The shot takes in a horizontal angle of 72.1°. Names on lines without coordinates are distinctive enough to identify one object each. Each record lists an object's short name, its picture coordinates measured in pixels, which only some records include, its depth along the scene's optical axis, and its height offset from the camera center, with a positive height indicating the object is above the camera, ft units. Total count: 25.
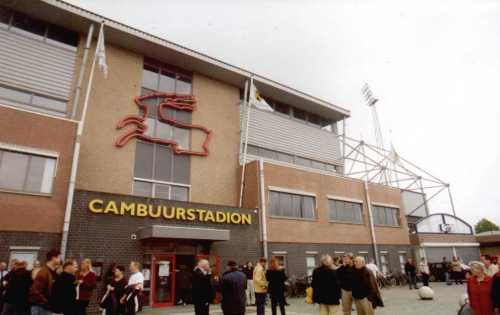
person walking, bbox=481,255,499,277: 22.43 -0.51
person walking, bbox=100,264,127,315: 24.51 -1.59
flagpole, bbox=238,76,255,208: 66.87 +22.26
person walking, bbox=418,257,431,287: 55.98 -1.62
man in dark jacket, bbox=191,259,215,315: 24.36 -1.39
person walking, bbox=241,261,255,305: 48.57 -2.37
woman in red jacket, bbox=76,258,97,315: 25.13 -1.03
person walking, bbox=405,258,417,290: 65.36 -1.68
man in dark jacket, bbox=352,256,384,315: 25.88 -1.83
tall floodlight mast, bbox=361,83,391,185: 120.16 +55.83
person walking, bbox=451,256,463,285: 73.26 -1.66
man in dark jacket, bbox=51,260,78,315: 20.68 -1.16
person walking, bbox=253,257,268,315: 32.20 -1.83
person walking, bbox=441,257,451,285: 80.28 -0.90
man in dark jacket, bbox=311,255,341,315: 25.23 -1.63
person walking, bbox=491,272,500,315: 19.89 -1.72
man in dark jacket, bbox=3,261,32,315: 22.40 -1.28
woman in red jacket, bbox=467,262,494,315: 20.92 -1.68
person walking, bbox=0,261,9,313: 31.72 -0.53
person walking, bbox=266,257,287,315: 33.06 -1.47
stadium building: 44.27 +17.22
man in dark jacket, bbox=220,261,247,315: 23.15 -1.62
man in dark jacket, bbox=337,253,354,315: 27.43 -1.12
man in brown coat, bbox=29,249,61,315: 19.75 -1.10
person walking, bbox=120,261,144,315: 24.71 -1.49
